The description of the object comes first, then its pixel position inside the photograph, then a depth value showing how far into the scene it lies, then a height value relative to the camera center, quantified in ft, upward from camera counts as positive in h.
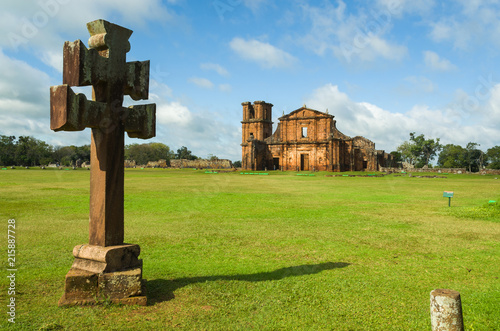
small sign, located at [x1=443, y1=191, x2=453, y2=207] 38.92 -2.77
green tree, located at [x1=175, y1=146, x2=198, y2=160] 353.57 +15.95
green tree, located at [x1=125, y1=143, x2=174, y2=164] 340.18 +16.25
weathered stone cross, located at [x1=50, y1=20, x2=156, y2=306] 12.10 +0.41
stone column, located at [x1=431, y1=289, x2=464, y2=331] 8.31 -3.40
